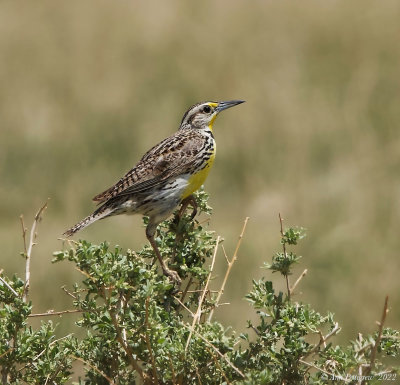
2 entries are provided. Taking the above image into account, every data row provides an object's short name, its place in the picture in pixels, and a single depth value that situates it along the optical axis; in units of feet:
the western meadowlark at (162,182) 32.55
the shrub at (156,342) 23.15
